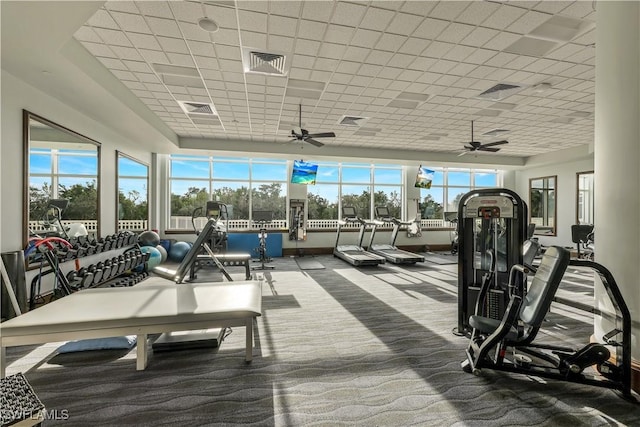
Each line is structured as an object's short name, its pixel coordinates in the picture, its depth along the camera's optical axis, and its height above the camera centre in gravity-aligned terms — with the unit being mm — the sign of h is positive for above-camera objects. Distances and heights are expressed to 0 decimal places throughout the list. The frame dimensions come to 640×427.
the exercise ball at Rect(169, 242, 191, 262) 7844 -1080
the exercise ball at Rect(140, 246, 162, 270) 6408 -1004
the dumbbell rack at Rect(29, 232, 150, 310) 3668 -868
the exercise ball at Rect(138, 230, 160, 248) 7195 -693
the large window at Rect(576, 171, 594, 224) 9781 +503
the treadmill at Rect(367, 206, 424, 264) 7871 -1170
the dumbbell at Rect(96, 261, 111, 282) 4551 -922
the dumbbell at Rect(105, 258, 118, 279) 4798 -923
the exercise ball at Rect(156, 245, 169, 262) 7063 -985
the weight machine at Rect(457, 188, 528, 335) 3119 -380
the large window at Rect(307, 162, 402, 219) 10656 +875
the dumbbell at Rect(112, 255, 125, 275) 4939 -875
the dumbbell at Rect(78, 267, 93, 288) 4105 -948
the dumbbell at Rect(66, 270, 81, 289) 4043 -960
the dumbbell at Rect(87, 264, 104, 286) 4355 -939
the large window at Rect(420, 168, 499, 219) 11664 +1010
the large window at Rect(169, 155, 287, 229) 9648 +917
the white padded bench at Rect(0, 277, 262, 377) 2297 -895
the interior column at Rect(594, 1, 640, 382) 2227 +499
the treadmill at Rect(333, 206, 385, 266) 7656 -1202
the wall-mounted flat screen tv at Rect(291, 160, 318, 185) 9766 +1326
